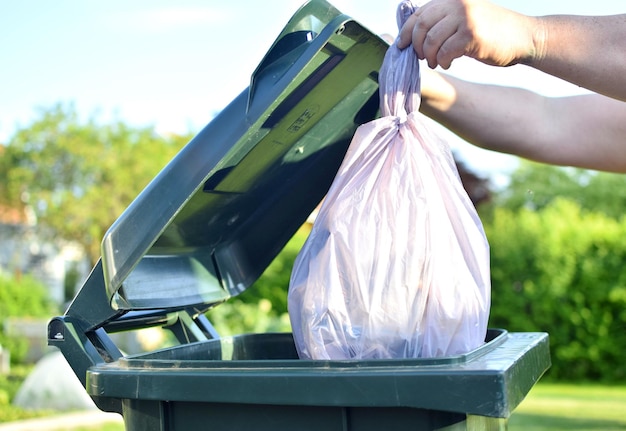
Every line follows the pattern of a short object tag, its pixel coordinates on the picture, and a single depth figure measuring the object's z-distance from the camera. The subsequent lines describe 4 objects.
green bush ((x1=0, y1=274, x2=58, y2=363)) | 15.20
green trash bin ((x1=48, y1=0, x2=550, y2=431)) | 1.51
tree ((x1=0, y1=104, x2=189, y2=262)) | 23.52
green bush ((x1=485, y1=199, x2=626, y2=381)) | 10.94
